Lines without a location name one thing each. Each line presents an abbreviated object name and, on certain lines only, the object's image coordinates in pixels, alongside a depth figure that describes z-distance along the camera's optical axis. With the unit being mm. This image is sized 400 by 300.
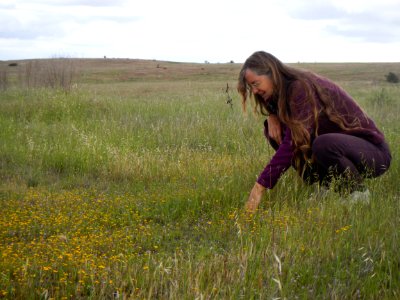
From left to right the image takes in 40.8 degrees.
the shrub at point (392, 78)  28191
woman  4133
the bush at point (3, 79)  19217
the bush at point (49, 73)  17281
